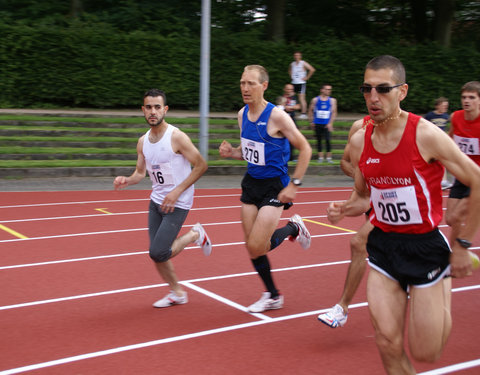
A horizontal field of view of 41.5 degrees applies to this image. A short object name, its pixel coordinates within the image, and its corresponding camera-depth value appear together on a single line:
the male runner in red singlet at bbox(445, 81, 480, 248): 6.99
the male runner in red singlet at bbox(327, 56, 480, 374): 3.31
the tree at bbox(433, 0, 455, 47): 27.19
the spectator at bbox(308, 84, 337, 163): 16.34
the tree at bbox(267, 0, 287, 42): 24.68
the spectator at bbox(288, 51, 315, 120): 19.63
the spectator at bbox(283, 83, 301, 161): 16.14
